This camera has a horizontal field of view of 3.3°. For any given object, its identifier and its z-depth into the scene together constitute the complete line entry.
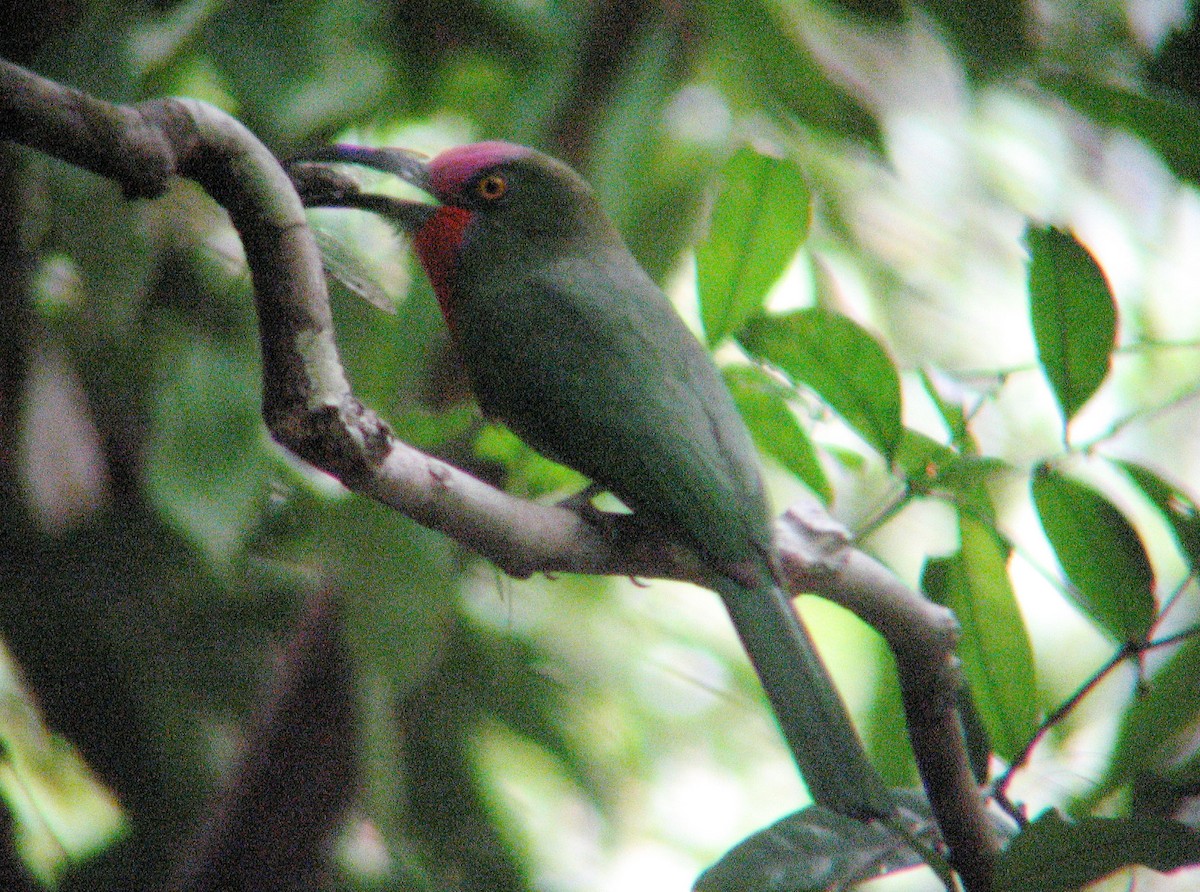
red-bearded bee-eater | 5.43
